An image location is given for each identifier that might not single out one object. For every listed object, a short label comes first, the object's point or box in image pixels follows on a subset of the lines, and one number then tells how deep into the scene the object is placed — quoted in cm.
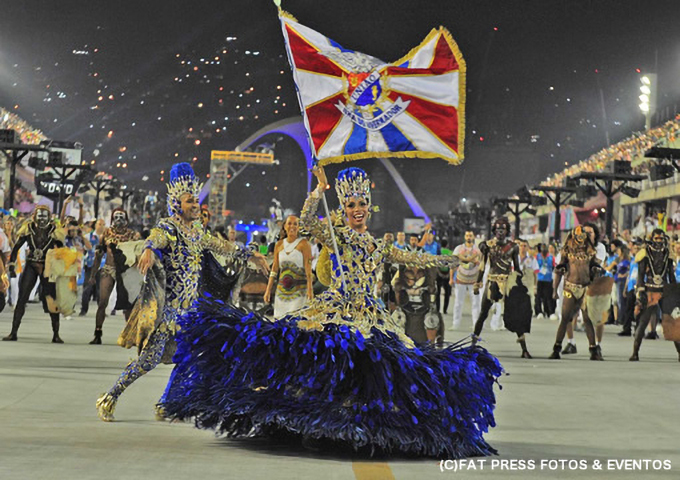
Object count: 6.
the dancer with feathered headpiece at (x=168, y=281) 888
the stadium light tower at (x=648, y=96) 5996
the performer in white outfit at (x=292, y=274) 1386
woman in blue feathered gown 725
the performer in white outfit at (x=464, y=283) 2147
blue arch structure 14412
